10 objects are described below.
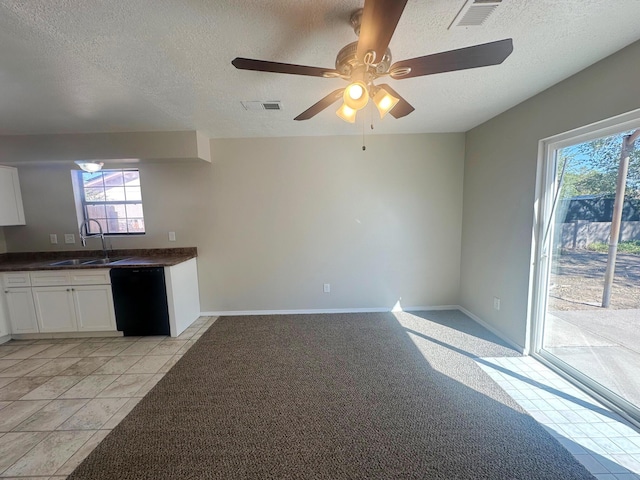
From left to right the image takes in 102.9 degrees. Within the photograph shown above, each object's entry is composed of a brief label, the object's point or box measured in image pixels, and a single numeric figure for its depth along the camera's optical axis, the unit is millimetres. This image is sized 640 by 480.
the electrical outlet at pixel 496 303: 2912
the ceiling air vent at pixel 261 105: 2361
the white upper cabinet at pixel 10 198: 3217
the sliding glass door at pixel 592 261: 1805
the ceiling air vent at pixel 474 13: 1254
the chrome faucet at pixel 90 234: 3480
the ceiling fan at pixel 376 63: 1048
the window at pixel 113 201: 3562
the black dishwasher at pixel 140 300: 2980
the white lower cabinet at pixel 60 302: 2980
